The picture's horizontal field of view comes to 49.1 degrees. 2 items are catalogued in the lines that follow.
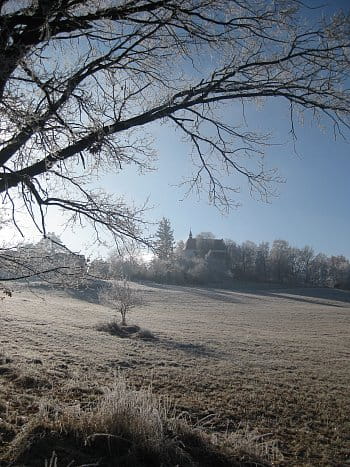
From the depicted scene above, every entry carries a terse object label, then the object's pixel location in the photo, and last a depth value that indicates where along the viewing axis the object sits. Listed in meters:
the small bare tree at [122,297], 32.16
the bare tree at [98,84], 4.07
